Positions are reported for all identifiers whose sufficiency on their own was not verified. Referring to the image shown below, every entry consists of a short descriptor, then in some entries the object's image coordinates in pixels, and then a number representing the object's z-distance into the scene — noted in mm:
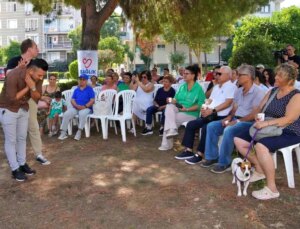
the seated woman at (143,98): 5531
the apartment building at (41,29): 44123
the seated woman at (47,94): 5600
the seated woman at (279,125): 2999
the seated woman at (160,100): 5385
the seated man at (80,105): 5271
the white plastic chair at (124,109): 5115
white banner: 7246
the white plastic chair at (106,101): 5223
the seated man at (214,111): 3976
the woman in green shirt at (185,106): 4363
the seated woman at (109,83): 5813
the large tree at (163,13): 7400
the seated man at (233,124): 3541
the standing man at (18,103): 3347
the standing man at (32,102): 3567
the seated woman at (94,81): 6535
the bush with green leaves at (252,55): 10266
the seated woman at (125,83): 6133
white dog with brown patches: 2962
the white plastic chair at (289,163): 3204
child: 5558
